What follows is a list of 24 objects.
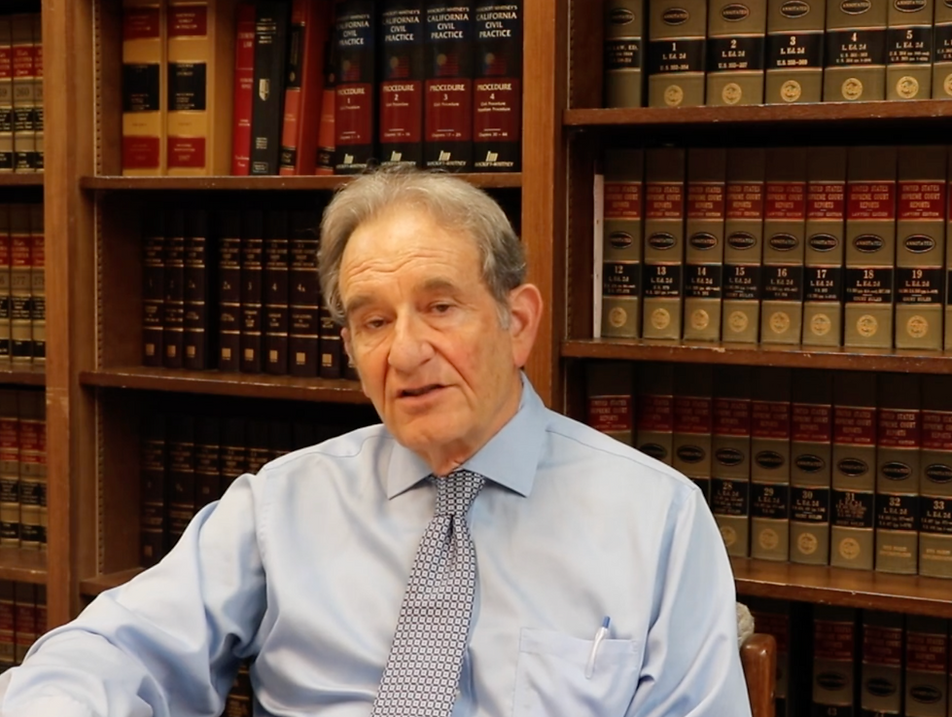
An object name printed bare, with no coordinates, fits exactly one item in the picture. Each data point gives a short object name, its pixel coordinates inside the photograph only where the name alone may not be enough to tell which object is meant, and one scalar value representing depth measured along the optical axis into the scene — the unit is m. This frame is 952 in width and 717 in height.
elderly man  1.48
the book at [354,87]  2.26
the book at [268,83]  2.37
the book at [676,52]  2.09
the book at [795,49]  2.02
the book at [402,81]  2.22
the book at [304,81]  2.35
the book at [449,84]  2.19
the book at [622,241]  2.14
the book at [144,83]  2.46
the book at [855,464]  2.06
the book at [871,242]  2.01
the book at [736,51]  2.05
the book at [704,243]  2.10
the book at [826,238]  2.03
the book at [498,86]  2.14
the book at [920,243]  1.98
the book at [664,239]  2.12
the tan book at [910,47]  1.96
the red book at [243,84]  2.40
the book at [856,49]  1.98
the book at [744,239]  2.07
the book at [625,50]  2.12
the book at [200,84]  2.41
